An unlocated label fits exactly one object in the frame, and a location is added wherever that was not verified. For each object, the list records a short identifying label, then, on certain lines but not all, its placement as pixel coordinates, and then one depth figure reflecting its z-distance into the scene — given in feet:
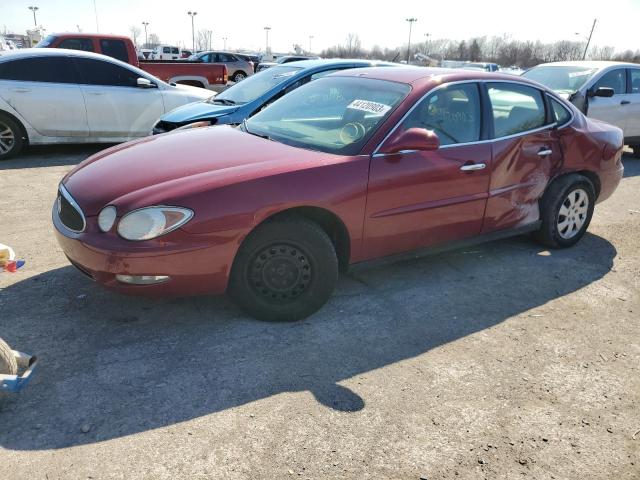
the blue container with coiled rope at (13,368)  8.04
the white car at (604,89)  29.35
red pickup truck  36.96
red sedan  10.14
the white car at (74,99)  25.78
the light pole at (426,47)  365.20
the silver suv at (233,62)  92.38
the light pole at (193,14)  309.22
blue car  22.59
